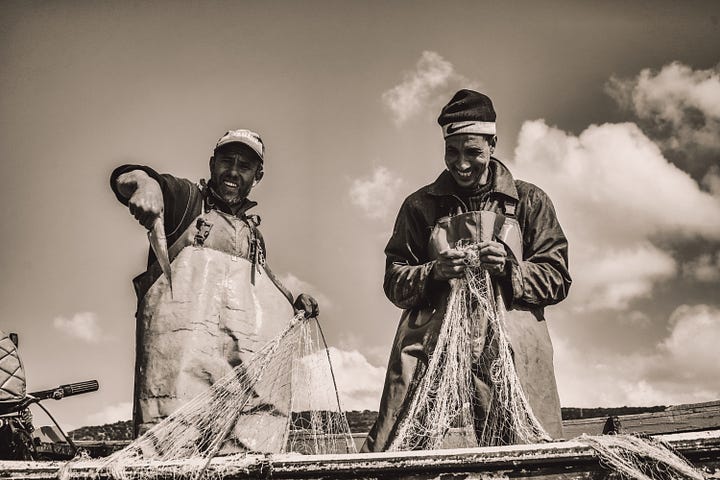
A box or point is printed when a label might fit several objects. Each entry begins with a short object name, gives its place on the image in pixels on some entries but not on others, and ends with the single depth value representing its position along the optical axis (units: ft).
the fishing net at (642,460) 7.27
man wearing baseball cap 11.60
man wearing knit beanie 10.39
